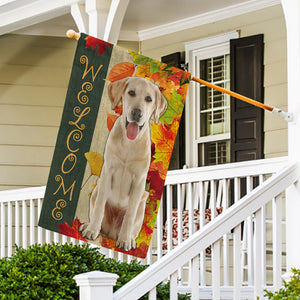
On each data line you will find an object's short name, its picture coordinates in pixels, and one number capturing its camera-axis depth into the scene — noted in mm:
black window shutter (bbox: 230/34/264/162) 10270
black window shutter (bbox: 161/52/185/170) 11566
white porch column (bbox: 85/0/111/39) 8921
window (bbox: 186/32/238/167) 11027
